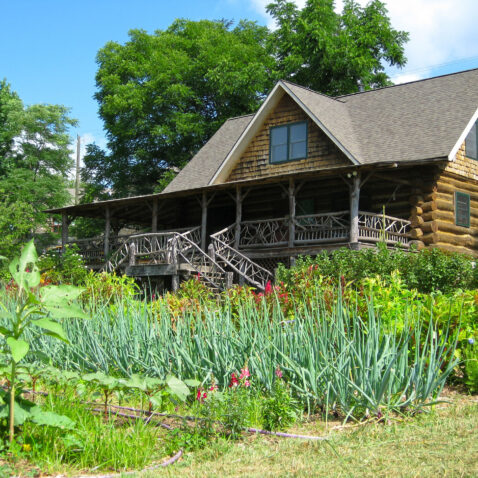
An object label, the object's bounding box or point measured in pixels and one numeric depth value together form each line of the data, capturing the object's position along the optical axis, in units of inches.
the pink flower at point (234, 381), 229.9
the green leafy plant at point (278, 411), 214.1
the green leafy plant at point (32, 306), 175.9
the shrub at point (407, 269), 518.9
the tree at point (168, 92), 1456.7
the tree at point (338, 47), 1326.3
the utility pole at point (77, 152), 2619.8
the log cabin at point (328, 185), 787.4
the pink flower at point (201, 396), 219.0
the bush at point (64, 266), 883.4
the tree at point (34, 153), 1765.5
